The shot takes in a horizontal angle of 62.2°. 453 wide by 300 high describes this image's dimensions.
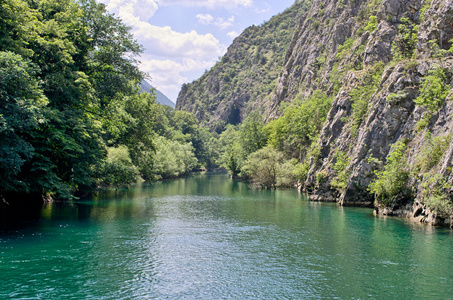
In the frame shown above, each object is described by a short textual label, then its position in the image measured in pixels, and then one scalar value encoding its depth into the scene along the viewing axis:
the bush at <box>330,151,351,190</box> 47.00
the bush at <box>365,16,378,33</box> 61.30
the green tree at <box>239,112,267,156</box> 97.25
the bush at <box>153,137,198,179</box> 92.59
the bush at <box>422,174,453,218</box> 29.28
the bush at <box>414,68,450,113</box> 34.88
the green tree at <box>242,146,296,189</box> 70.31
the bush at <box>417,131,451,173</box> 32.09
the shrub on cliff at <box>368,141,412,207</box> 36.38
